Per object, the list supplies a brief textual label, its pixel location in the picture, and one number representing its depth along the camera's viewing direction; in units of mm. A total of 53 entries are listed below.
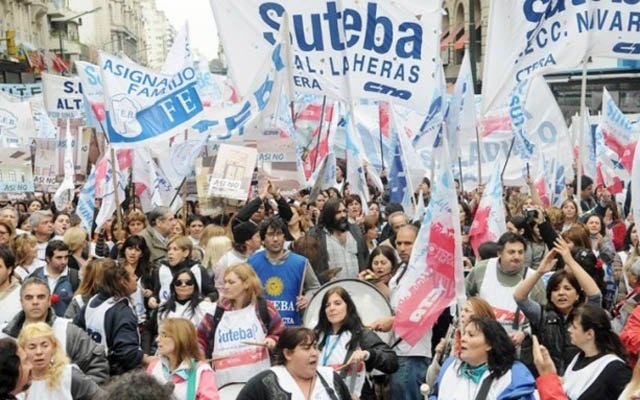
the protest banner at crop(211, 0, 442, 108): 10711
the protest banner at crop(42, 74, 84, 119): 19438
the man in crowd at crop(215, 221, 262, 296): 8008
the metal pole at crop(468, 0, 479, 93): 25142
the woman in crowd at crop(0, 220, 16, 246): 8719
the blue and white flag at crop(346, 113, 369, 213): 12885
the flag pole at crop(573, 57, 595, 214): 10383
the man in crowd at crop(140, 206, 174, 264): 9281
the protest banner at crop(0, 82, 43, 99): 33438
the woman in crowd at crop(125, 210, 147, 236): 9977
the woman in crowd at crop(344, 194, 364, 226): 10707
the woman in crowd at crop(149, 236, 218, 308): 7474
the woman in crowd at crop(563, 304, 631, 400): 4844
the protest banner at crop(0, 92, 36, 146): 17906
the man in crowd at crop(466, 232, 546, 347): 6324
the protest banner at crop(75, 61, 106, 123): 14297
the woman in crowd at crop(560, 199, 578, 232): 10594
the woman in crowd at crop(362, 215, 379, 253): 9711
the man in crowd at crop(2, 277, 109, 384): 5348
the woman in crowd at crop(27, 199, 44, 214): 13062
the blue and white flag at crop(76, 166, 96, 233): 11891
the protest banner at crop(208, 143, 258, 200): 10805
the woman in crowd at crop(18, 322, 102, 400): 4734
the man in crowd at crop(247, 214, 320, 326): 7172
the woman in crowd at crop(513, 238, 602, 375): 5773
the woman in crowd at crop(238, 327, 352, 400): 4590
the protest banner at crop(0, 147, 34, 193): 14516
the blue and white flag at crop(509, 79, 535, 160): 13745
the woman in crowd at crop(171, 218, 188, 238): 9934
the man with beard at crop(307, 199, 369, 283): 8203
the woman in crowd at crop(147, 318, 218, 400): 5023
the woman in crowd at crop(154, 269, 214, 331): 6559
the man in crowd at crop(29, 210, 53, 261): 9328
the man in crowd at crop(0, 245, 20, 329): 6488
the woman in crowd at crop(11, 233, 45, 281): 8016
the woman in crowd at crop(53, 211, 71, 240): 10176
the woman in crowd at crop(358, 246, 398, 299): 6977
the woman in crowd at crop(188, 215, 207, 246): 10180
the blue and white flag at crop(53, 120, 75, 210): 13781
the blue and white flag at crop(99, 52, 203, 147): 11867
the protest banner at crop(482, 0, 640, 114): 9891
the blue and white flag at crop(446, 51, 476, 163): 11414
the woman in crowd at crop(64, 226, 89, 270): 8570
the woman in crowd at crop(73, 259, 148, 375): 6098
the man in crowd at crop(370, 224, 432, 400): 6184
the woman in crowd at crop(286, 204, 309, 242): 9386
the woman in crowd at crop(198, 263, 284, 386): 5766
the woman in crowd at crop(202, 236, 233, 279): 8359
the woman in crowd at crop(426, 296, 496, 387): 4902
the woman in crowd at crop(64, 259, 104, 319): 6536
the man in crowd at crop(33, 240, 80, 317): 7406
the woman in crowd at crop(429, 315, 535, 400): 4456
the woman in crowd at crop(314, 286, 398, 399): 5469
